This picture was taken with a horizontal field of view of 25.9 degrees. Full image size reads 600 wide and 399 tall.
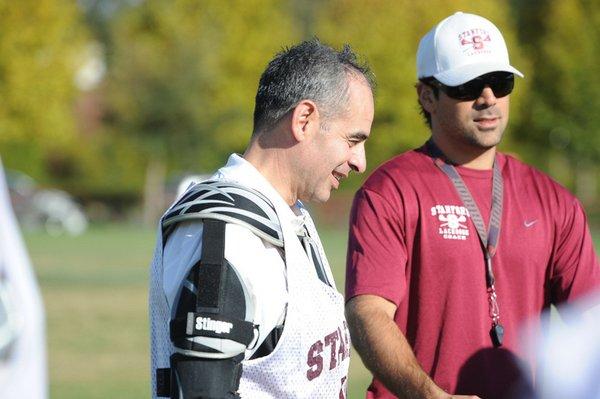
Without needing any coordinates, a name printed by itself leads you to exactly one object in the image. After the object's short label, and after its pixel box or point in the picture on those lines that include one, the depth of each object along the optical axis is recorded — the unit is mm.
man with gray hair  3279
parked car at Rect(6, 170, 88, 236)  50469
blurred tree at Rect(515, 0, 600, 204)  56219
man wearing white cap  4879
